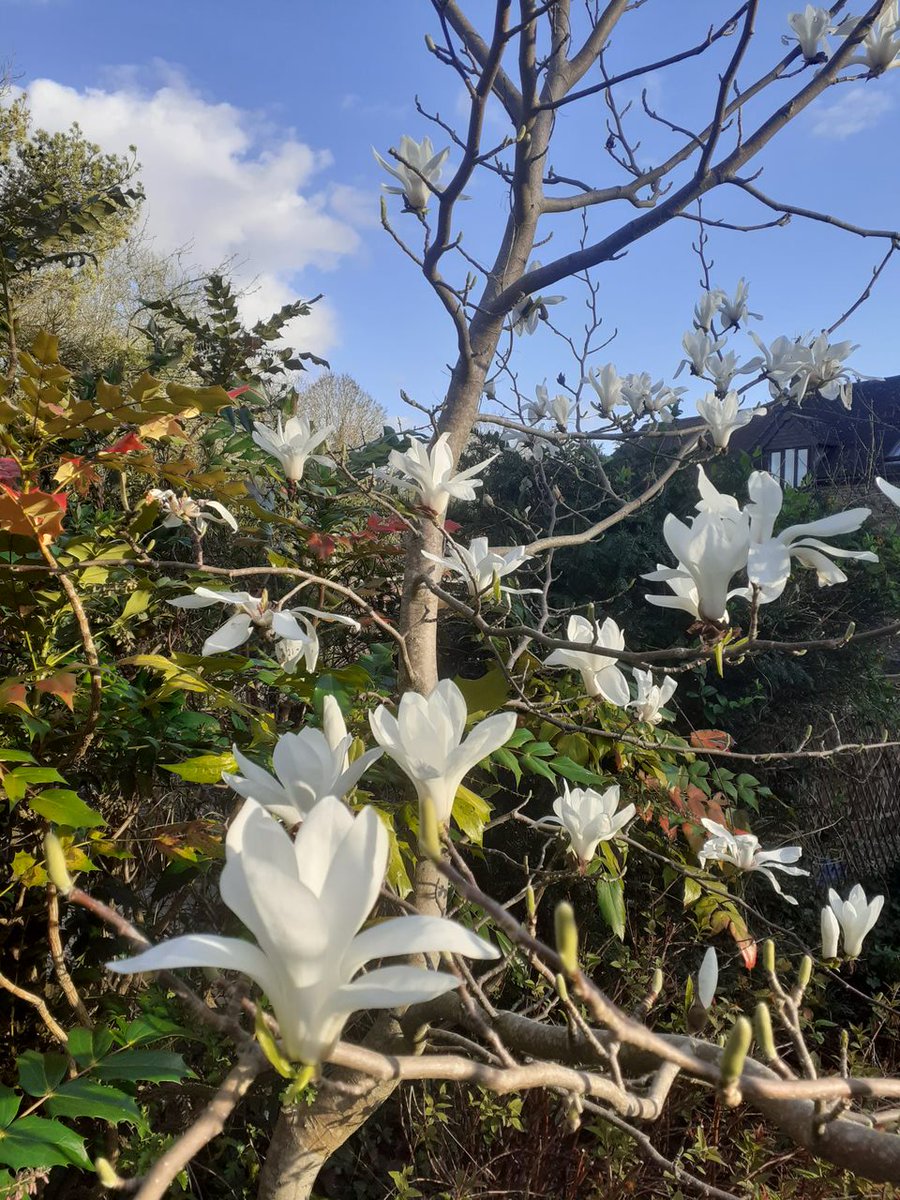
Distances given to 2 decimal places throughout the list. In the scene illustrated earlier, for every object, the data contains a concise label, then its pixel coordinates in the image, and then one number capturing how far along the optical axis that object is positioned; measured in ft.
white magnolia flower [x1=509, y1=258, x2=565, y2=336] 6.59
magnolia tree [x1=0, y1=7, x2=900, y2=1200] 1.68
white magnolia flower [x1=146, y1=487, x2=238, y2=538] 4.29
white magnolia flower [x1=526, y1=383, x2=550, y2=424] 10.61
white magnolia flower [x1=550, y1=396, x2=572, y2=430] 10.05
